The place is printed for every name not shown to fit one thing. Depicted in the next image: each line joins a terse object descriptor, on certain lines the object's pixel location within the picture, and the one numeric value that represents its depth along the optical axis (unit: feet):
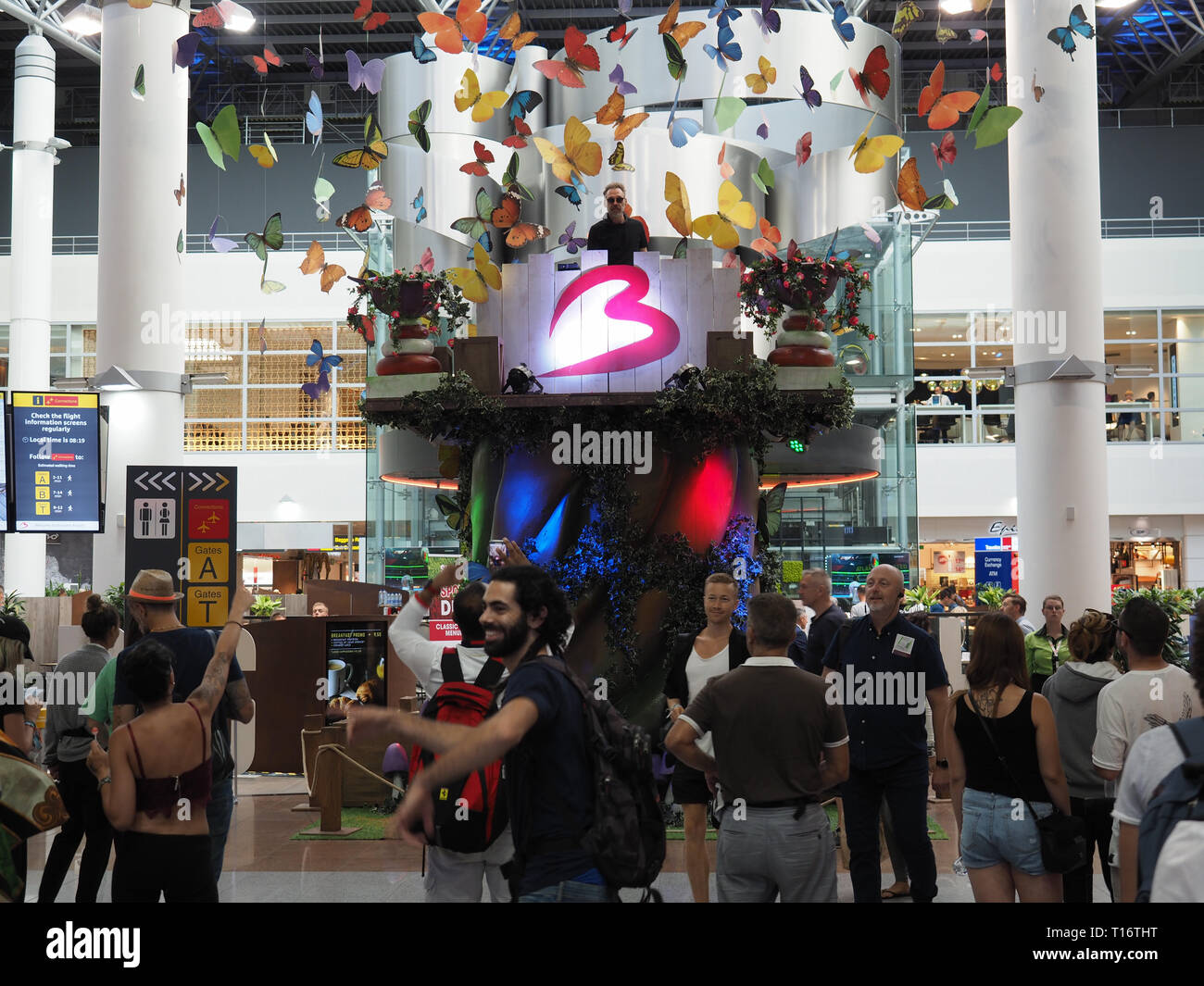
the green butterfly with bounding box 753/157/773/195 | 23.22
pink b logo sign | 27.53
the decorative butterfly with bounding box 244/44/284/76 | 18.74
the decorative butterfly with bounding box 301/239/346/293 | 23.13
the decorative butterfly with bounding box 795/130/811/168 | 22.99
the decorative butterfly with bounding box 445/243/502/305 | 26.99
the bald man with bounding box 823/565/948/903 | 16.44
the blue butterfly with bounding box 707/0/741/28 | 19.85
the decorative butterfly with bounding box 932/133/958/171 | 21.78
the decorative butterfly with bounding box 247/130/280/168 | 20.15
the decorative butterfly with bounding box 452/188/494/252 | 26.02
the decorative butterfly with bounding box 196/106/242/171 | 19.22
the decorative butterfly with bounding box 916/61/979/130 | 19.85
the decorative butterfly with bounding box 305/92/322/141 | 21.39
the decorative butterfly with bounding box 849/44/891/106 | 20.21
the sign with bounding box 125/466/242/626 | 23.18
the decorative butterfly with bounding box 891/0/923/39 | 19.97
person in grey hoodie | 16.14
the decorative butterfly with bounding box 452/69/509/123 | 21.25
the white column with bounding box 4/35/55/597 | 63.16
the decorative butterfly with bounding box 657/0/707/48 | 20.13
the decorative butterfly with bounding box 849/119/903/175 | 21.72
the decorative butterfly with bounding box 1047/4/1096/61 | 20.81
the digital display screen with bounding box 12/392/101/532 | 31.45
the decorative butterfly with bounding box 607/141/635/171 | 22.15
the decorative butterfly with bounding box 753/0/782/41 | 19.87
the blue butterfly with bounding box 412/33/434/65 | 21.14
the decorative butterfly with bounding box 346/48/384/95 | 21.90
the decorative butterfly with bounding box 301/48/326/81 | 20.34
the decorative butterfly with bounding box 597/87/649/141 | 21.18
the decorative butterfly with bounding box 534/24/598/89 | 20.79
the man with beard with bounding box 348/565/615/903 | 9.56
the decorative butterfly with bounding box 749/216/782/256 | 26.89
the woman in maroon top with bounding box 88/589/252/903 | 12.82
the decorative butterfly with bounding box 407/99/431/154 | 20.46
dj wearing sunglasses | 29.71
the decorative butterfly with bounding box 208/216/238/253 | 22.99
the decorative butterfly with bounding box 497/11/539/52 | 20.86
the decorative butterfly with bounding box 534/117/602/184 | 23.21
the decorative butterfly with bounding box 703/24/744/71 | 20.16
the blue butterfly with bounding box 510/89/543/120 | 23.06
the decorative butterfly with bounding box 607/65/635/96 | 21.75
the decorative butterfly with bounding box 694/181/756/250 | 24.03
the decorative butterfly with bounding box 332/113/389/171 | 21.17
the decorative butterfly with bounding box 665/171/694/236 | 23.80
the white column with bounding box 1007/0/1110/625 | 41.81
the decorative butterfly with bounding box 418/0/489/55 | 19.98
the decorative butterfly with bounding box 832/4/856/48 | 20.54
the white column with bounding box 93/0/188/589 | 43.62
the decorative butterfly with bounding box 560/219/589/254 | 26.51
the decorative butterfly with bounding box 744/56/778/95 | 20.85
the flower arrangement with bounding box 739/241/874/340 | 27.40
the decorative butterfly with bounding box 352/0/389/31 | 18.69
